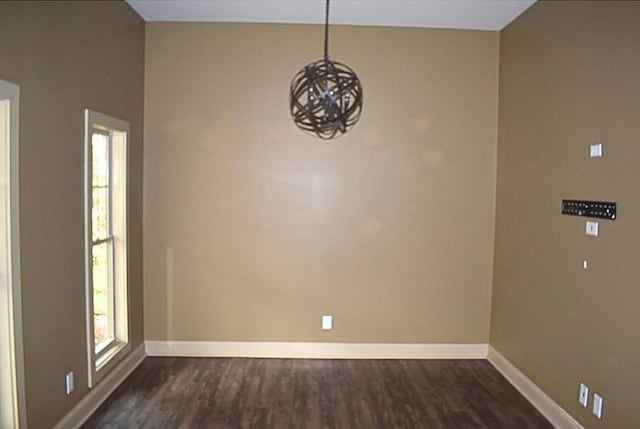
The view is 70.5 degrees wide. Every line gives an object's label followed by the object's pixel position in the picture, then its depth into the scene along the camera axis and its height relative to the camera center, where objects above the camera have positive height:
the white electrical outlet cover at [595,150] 2.65 +0.31
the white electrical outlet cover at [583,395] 2.74 -1.18
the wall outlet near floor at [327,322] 4.18 -1.15
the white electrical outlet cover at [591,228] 2.68 -0.16
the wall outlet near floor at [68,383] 2.76 -1.18
